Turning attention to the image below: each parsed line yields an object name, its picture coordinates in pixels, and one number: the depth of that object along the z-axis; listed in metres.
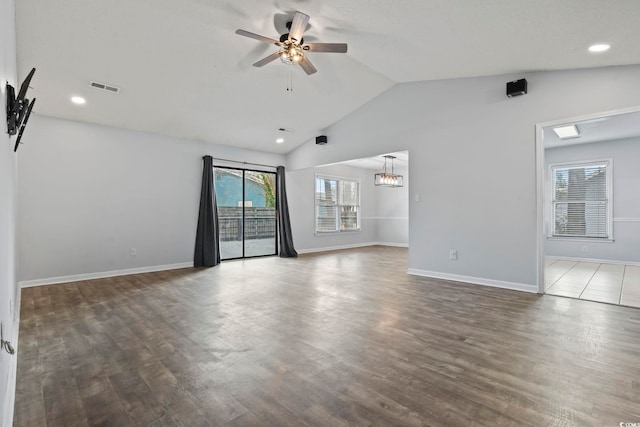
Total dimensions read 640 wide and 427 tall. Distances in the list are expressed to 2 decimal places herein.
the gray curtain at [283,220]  7.80
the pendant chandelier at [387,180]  8.08
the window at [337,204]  9.13
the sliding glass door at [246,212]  7.15
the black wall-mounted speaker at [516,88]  4.05
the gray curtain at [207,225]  6.36
